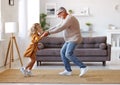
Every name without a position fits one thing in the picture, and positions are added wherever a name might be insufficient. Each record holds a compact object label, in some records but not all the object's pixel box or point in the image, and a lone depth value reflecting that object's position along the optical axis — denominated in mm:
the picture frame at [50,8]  11156
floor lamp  7082
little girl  5605
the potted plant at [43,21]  10812
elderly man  5438
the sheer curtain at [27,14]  9812
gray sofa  7340
